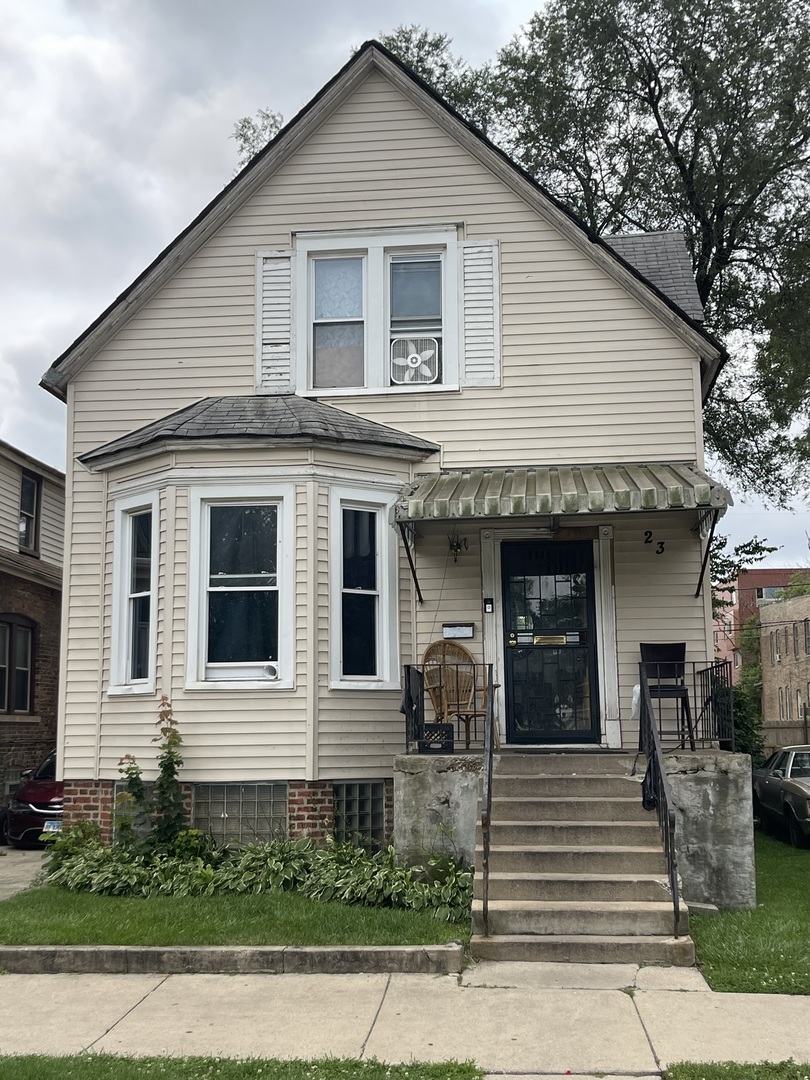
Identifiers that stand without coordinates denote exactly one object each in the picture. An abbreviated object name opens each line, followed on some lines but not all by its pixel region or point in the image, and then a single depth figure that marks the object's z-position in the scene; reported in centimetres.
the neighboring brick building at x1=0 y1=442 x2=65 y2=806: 1920
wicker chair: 1045
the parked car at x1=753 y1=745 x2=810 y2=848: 1409
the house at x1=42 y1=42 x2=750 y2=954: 1048
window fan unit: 1179
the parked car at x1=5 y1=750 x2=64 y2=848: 1461
